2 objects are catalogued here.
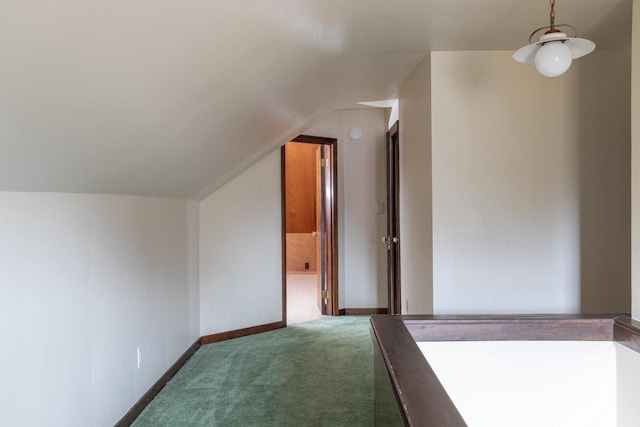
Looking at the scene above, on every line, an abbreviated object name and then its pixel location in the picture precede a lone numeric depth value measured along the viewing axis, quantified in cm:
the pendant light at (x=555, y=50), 139
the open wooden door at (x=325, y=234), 446
